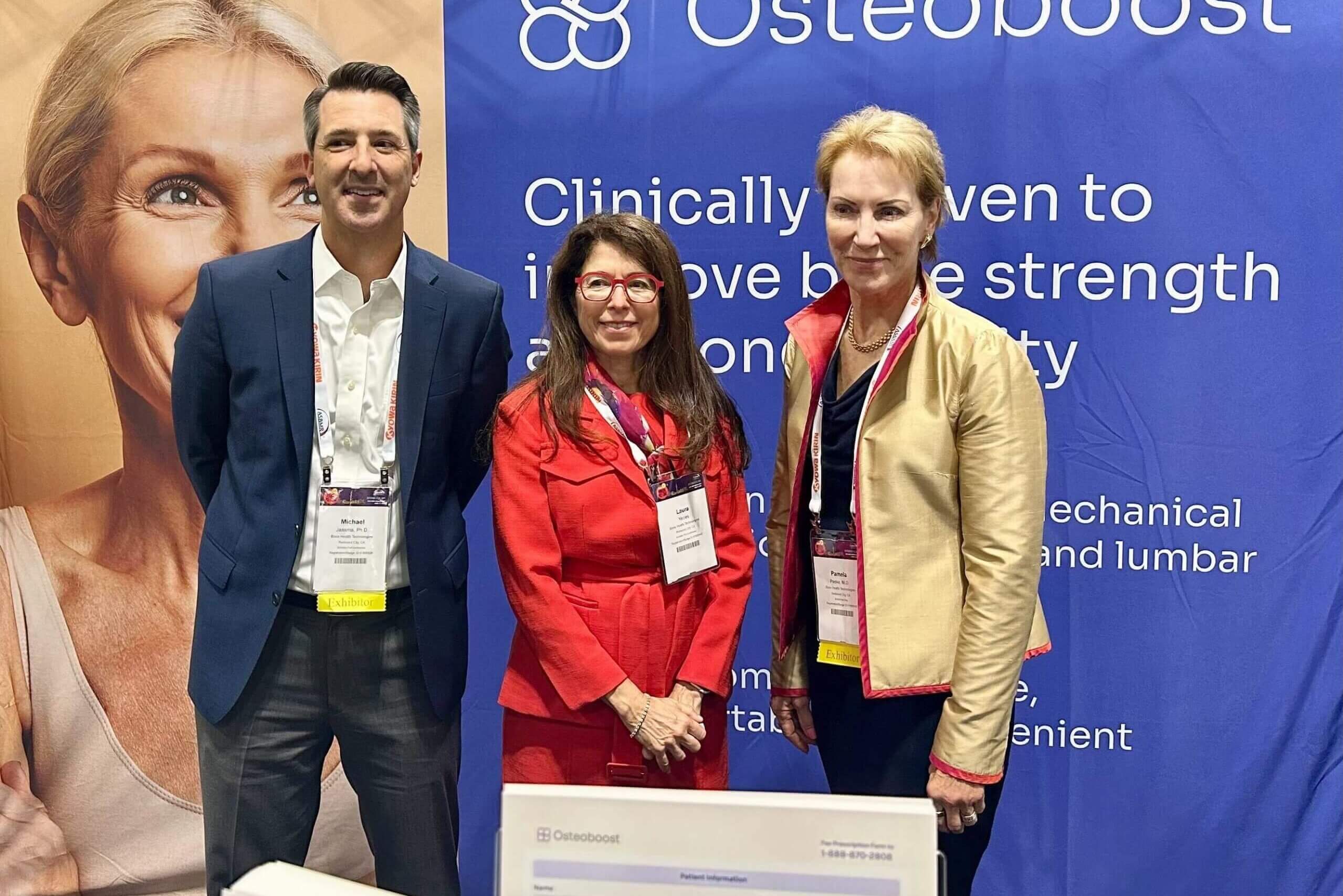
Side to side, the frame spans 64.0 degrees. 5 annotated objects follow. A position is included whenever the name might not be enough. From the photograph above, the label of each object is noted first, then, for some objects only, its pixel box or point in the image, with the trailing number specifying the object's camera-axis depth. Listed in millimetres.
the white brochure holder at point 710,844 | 969
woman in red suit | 1816
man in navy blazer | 1909
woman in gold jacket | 1671
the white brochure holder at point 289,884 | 875
